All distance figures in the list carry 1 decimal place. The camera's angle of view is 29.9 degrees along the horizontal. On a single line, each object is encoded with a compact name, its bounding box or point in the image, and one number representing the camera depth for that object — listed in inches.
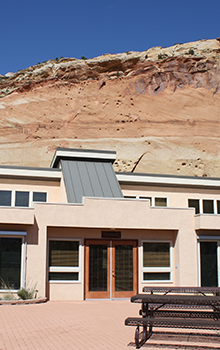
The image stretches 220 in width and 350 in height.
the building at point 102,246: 614.2
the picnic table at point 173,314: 284.0
